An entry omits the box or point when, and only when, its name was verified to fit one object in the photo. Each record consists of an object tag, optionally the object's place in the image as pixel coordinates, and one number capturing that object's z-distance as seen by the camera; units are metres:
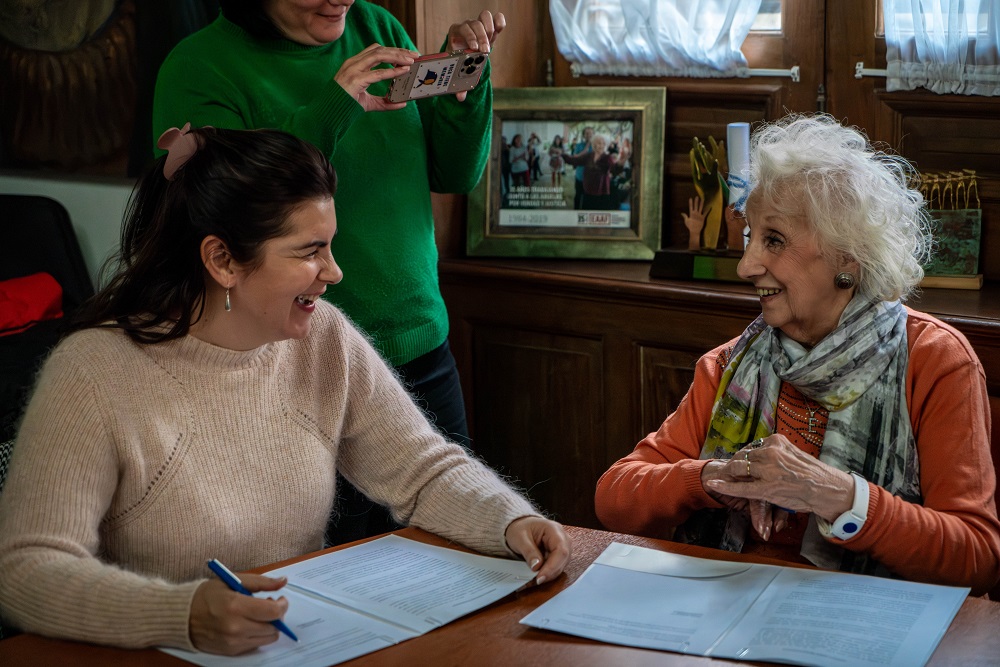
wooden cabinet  2.60
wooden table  1.17
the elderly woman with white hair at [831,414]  1.53
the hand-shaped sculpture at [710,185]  2.67
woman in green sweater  1.94
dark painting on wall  3.40
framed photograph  2.90
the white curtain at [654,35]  2.80
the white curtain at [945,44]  2.45
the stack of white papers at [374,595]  1.22
